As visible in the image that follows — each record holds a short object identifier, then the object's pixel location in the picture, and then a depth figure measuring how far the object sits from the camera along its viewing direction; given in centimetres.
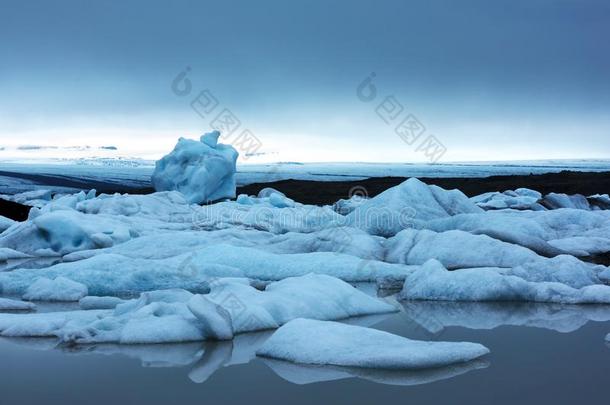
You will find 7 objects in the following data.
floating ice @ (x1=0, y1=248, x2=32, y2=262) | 948
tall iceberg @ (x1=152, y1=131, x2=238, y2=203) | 1958
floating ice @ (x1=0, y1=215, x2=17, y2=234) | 1204
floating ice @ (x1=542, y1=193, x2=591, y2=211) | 1645
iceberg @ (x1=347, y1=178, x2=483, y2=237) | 1063
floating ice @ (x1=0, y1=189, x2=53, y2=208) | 2083
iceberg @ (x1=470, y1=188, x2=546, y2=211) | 1602
